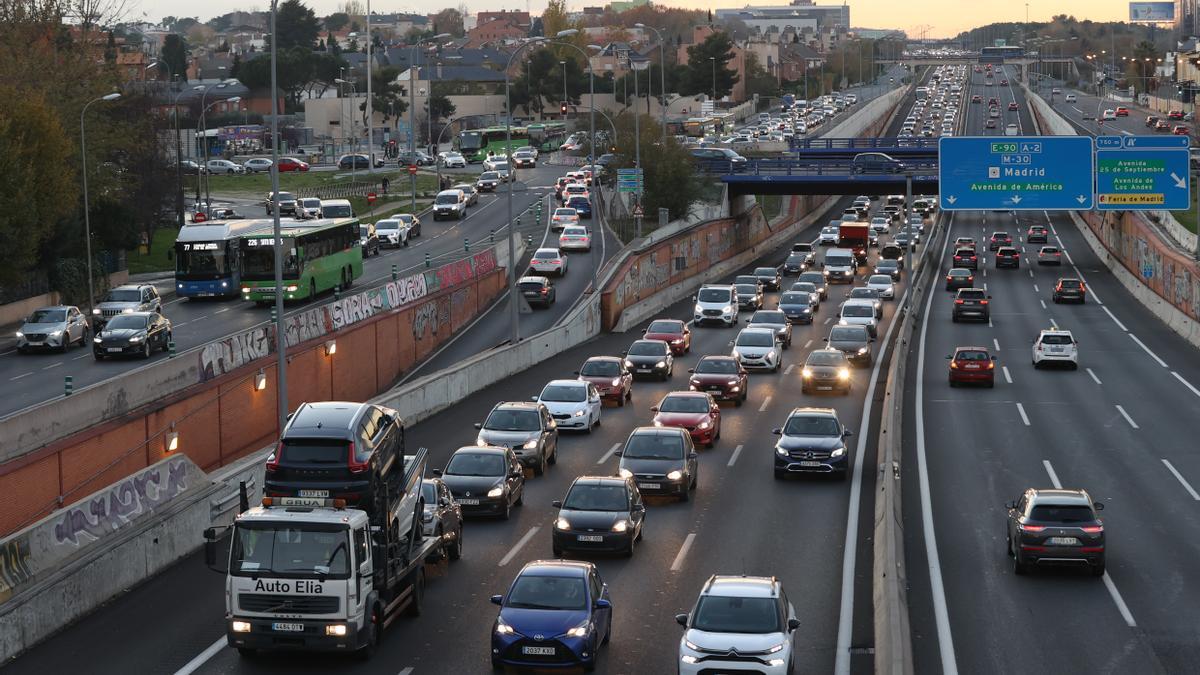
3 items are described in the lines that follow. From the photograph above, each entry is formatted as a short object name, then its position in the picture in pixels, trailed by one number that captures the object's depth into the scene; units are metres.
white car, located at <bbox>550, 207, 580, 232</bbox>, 89.25
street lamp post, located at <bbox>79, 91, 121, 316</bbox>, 57.56
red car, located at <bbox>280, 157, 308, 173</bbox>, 132.77
